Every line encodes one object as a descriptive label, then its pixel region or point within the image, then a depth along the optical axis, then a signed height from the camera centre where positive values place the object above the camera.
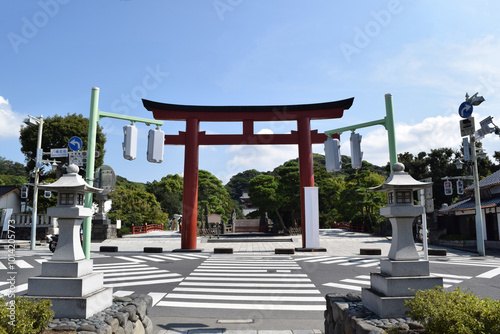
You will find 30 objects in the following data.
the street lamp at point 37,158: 20.05 +3.25
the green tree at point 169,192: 58.56 +3.45
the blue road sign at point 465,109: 18.12 +5.48
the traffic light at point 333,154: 11.52 +1.94
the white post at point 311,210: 18.00 -0.01
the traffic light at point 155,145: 11.45 +2.30
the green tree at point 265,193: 36.69 +1.92
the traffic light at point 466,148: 18.78 +3.49
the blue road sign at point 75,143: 13.22 +2.75
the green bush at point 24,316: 3.43 -1.17
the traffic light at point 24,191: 22.20 +1.42
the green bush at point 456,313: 3.30 -1.10
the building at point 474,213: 21.53 -0.38
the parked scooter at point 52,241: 18.86 -1.69
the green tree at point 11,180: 52.01 +5.26
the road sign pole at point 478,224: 17.56 -0.86
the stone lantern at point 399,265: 4.69 -0.86
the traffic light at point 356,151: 10.41 +1.86
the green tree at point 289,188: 37.03 +2.53
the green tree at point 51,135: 32.97 +7.77
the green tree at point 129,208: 38.16 +0.38
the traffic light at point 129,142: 10.67 +2.25
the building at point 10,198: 34.72 +1.57
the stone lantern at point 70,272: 4.80 -0.95
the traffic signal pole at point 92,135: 10.43 +2.70
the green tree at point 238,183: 99.94 +8.53
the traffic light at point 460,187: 21.84 +1.45
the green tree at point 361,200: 33.47 +0.97
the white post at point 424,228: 11.92 -0.73
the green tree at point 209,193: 38.16 +2.17
